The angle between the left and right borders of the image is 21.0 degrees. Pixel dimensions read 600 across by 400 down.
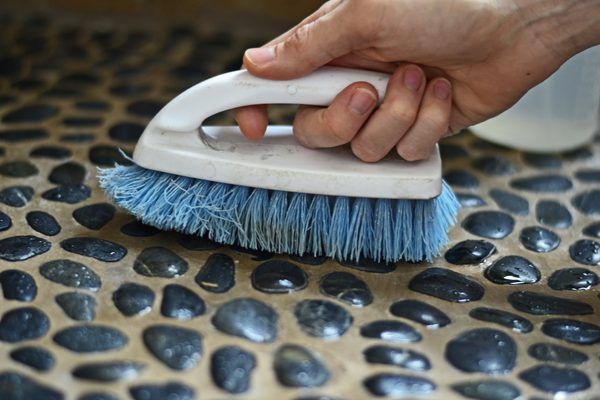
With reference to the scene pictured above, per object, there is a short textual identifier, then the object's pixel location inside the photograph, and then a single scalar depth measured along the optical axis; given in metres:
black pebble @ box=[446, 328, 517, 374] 0.67
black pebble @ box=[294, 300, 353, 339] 0.68
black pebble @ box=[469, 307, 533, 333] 0.70
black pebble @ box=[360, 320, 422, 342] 0.68
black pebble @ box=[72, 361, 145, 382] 0.65
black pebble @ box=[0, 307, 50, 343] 0.67
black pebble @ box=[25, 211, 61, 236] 0.74
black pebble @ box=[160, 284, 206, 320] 0.69
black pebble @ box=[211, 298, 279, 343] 0.68
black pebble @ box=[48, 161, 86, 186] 0.79
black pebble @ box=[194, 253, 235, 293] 0.71
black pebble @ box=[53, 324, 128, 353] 0.67
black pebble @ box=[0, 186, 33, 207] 0.76
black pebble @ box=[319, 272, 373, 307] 0.71
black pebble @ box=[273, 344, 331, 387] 0.66
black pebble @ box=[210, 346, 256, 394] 0.65
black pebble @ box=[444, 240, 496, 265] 0.75
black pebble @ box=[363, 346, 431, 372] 0.67
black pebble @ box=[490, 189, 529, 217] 0.79
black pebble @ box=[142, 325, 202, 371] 0.66
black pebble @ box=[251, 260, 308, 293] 0.71
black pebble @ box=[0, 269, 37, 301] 0.69
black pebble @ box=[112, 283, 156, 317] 0.69
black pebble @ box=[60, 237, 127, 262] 0.73
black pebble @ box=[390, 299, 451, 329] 0.70
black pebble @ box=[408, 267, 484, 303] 0.72
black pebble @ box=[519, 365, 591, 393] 0.66
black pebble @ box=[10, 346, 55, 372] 0.66
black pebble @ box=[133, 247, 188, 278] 0.72
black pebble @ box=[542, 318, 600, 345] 0.69
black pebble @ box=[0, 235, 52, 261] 0.72
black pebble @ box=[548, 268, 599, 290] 0.73
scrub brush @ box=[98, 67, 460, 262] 0.72
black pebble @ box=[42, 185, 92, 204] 0.77
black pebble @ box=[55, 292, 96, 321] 0.68
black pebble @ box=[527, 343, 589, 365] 0.68
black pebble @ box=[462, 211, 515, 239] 0.77
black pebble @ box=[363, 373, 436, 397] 0.65
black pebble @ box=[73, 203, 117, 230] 0.75
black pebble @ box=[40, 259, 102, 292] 0.70
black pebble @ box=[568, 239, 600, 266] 0.75
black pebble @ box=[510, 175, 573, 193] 0.82
